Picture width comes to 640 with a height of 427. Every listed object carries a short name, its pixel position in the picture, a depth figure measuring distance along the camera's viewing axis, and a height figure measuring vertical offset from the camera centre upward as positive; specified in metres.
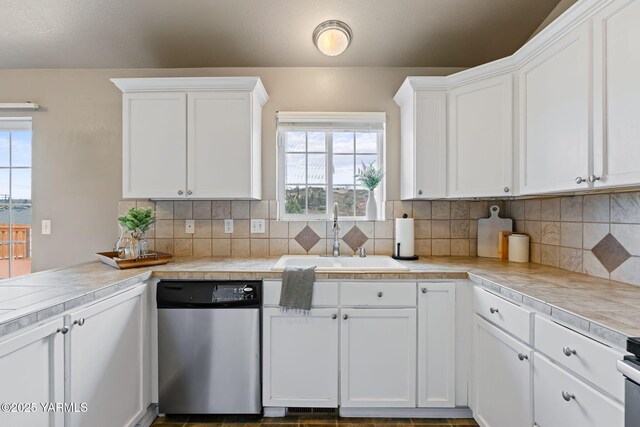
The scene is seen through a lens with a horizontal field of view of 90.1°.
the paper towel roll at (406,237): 2.30 -0.16
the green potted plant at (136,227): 2.02 -0.08
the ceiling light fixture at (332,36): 2.18 +1.22
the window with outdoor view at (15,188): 2.57 +0.21
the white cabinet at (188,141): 2.14 +0.49
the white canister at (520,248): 2.21 -0.23
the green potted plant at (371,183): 2.48 +0.25
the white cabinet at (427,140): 2.18 +0.51
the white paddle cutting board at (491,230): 2.42 -0.12
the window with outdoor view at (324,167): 2.59 +0.39
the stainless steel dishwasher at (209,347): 1.83 -0.76
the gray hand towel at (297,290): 1.83 -0.43
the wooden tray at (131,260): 1.92 -0.29
